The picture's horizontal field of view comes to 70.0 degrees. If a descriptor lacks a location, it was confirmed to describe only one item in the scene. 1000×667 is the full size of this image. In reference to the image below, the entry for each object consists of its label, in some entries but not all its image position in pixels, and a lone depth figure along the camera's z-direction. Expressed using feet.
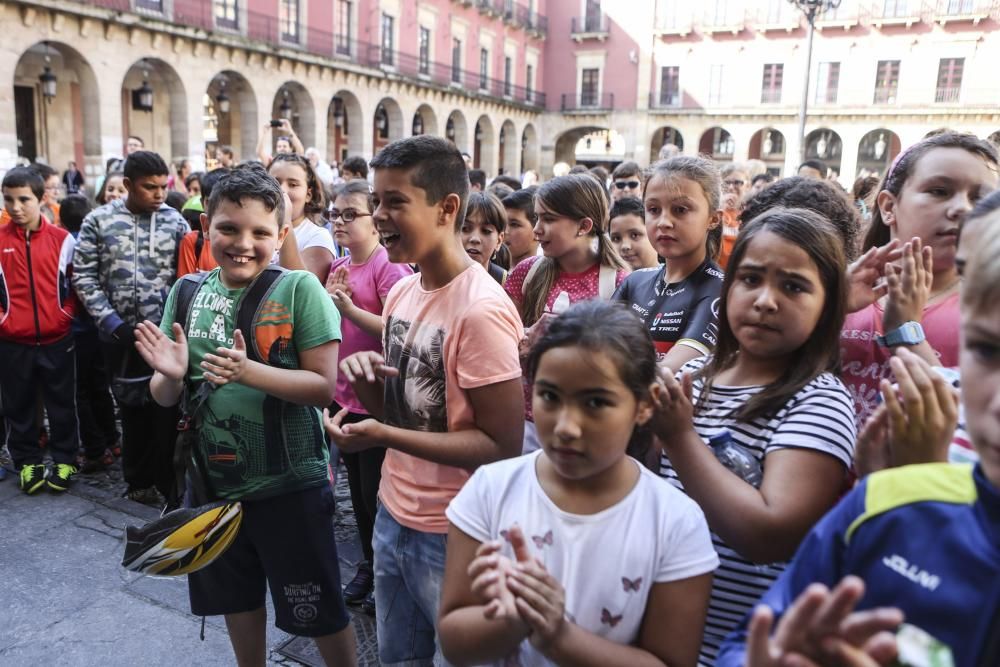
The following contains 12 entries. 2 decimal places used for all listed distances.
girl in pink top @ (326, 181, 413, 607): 10.80
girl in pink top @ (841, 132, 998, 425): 6.40
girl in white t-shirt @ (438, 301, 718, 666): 4.46
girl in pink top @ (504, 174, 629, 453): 10.53
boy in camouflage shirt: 14.07
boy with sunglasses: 20.76
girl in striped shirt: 4.65
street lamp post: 42.60
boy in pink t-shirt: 6.51
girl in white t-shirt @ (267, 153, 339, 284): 13.62
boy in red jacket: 14.94
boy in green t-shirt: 7.86
